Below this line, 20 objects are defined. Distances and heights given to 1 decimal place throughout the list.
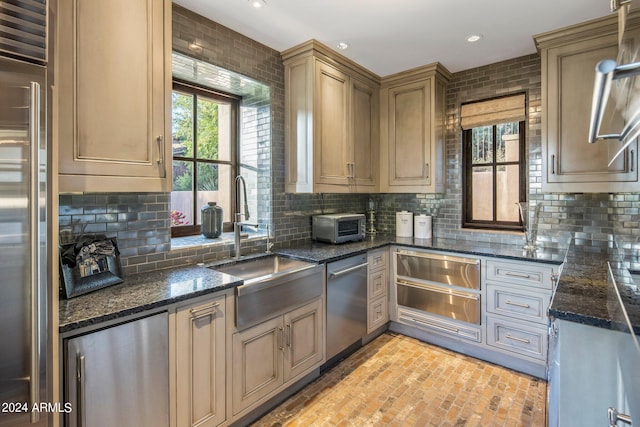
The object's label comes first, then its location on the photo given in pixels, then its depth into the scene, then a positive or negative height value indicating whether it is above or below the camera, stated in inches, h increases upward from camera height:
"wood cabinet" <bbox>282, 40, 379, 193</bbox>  107.7 +33.2
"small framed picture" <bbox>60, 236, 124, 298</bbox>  59.6 -10.2
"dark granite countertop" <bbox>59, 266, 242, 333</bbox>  51.5 -15.5
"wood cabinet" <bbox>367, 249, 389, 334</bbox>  116.5 -28.9
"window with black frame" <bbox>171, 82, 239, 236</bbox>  101.9 +20.2
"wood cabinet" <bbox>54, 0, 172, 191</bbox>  57.1 +23.1
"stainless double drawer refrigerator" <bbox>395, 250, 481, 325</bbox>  107.3 -25.7
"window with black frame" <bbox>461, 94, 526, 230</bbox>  121.6 +19.7
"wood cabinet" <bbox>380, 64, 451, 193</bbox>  127.2 +33.9
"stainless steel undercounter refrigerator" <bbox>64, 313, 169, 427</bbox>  49.9 -27.2
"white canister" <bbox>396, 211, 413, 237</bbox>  138.6 -5.1
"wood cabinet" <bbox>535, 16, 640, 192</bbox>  90.5 +29.4
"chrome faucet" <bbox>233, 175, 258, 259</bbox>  93.9 -4.8
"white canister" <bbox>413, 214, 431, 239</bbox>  134.8 -6.3
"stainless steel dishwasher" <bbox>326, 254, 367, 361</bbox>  99.7 -29.8
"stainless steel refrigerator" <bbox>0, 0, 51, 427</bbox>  38.6 -0.2
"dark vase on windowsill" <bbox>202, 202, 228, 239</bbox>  101.4 -2.7
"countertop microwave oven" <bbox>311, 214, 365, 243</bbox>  118.1 -5.7
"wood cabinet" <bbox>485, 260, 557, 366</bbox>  95.2 -29.5
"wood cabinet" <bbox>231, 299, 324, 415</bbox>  73.9 -36.1
